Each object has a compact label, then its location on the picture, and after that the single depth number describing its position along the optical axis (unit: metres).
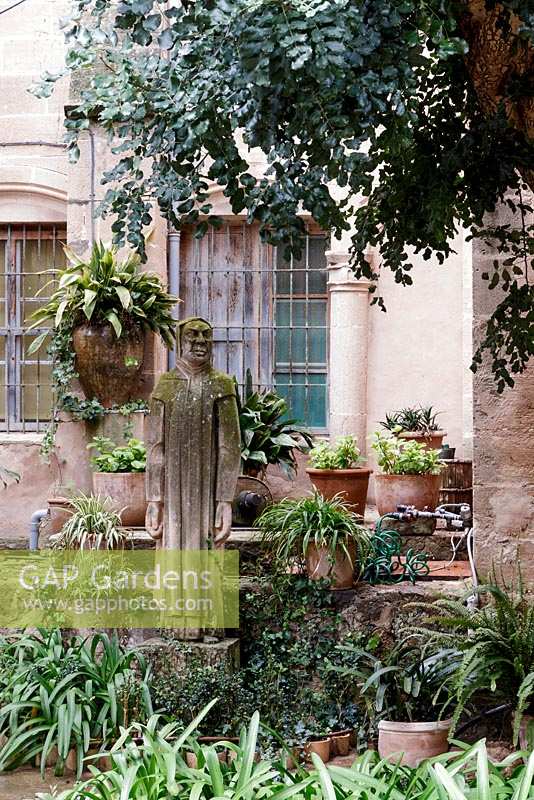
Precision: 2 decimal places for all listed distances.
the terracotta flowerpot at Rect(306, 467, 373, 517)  7.85
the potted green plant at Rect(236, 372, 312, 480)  7.98
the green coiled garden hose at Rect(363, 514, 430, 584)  6.84
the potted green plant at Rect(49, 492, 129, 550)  6.91
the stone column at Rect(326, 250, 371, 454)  9.34
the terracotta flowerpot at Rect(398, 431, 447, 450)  8.46
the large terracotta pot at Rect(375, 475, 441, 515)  7.63
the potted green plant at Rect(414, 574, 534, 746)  4.96
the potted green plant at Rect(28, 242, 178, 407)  8.34
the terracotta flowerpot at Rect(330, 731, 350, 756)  5.80
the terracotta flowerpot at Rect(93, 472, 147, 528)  7.68
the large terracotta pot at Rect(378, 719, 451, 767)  5.14
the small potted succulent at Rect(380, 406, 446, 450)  8.47
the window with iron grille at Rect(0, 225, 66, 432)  9.88
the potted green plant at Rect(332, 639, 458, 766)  5.17
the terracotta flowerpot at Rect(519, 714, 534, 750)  4.72
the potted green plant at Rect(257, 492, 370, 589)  6.60
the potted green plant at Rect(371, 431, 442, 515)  7.64
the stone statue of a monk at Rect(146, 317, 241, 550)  6.39
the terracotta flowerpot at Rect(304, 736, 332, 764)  5.65
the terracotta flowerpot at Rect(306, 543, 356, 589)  6.62
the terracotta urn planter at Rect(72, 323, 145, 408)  8.36
